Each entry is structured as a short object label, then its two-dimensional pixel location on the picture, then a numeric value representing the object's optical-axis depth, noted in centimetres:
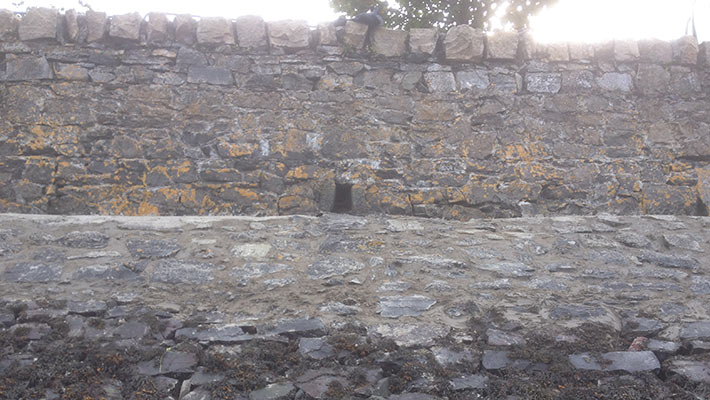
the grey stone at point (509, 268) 363
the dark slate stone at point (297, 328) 293
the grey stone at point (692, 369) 269
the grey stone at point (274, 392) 247
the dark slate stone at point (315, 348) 278
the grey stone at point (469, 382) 259
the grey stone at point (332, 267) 352
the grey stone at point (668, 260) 387
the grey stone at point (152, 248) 358
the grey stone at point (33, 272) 328
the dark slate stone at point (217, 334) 286
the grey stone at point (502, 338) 291
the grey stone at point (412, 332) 291
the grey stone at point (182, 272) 338
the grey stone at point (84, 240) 363
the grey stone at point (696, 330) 305
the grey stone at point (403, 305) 316
